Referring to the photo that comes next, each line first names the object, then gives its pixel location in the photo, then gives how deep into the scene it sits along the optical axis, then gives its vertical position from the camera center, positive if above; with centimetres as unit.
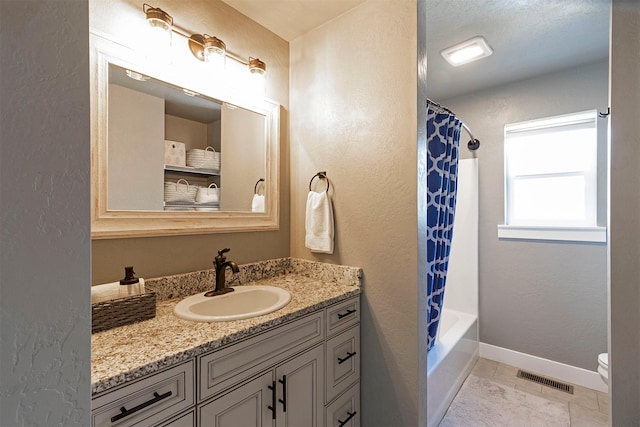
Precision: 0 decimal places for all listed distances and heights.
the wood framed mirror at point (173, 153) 117 +31
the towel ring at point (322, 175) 174 +24
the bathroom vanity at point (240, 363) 78 -50
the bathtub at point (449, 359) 177 -103
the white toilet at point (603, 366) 174 -96
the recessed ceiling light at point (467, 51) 192 +115
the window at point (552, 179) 224 +30
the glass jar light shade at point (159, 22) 125 +86
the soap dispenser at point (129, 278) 109 -24
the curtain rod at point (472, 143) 258 +66
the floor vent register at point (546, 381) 217 -132
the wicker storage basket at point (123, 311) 96 -34
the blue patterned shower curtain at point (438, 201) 183 +9
